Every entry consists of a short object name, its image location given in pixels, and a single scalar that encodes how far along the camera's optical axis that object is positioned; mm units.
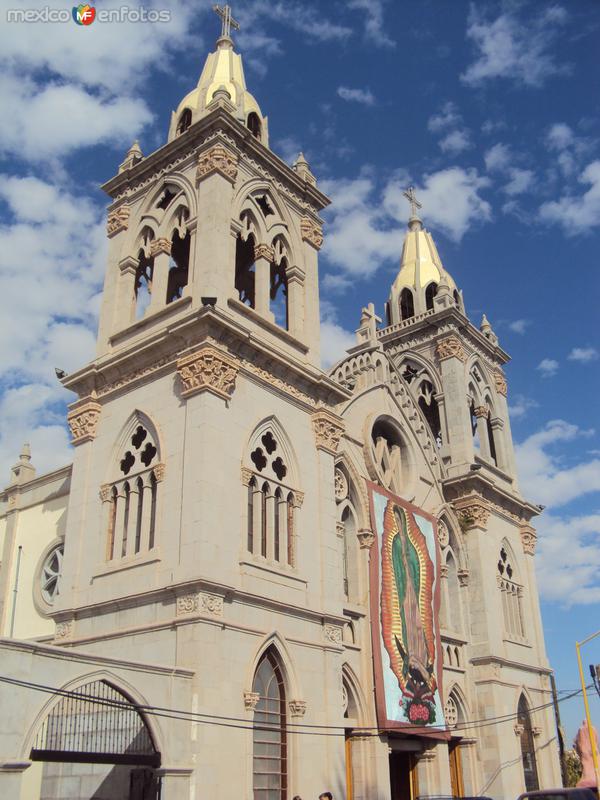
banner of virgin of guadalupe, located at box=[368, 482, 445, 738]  25969
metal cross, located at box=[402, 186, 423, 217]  46416
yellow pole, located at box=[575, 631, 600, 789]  23995
